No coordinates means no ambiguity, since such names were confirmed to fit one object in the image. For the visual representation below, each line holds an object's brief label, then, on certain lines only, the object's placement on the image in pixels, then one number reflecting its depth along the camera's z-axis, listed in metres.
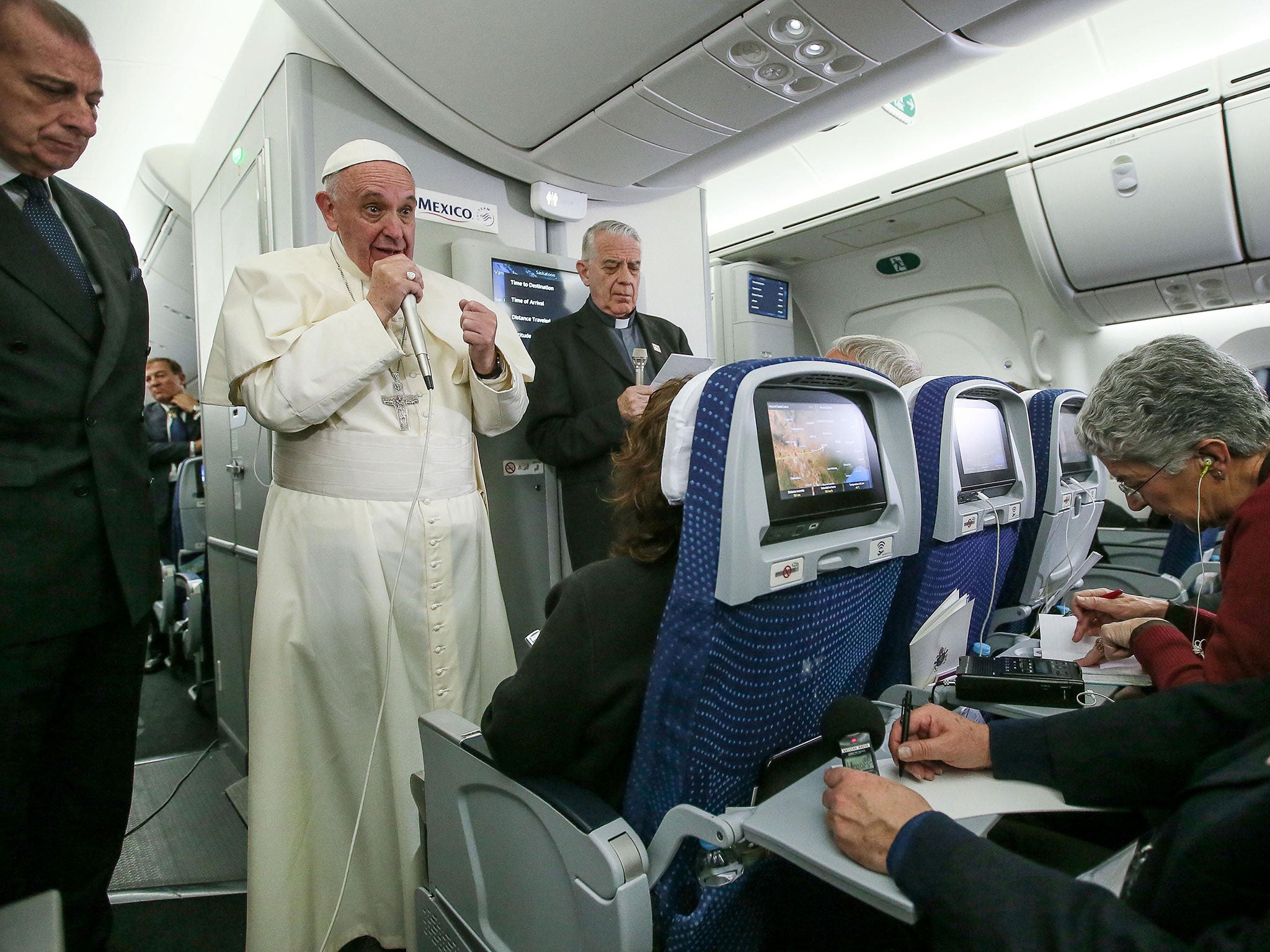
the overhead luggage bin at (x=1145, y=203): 3.79
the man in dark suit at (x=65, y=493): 1.42
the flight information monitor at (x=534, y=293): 3.10
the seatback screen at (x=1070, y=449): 2.95
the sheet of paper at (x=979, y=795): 1.07
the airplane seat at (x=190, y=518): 4.67
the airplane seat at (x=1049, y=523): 2.54
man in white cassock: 1.83
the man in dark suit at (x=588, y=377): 2.89
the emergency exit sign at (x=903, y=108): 4.59
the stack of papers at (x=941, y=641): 1.76
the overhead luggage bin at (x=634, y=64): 2.28
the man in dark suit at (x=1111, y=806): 0.78
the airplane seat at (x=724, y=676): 1.01
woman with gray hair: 1.45
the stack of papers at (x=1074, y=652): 1.57
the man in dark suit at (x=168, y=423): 5.21
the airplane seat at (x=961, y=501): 1.78
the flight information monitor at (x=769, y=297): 6.29
